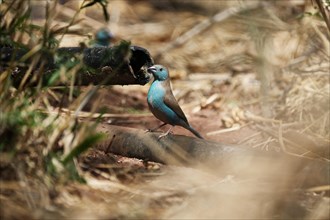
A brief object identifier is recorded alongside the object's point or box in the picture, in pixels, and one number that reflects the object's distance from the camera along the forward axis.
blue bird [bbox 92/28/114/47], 13.47
